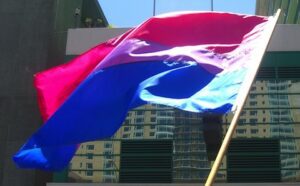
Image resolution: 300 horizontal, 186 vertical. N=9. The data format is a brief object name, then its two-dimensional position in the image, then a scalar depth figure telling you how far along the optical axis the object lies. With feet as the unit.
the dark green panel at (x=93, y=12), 68.49
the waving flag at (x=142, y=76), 26.68
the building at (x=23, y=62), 51.90
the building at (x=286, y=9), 84.17
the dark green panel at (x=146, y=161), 49.06
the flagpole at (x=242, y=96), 20.39
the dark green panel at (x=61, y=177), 49.88
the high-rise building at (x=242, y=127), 48.91
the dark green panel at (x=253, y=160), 48.26
